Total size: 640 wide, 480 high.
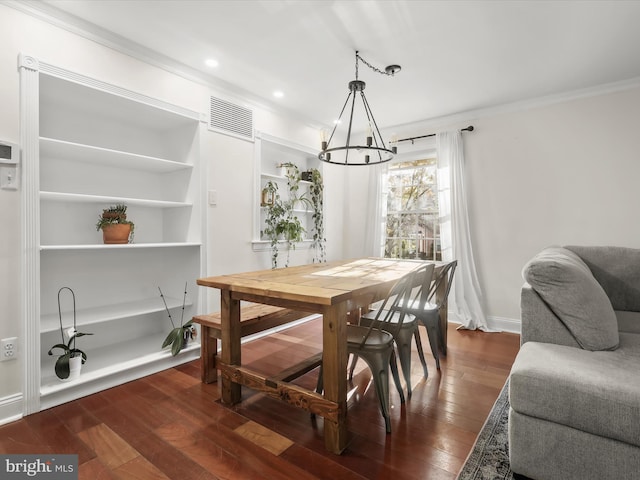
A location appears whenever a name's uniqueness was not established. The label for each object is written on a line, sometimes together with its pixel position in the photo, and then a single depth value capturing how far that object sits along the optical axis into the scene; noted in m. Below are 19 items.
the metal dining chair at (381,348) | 1.89
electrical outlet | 2.04
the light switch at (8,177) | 2.03
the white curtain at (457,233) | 3.95
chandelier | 2.56
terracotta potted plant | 2.61
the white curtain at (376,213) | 4.73
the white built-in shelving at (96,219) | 2.15
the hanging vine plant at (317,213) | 4.48
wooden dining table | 1.71
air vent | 3.23
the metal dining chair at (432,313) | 2.57
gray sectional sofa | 1.26
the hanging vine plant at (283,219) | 3.83
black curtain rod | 4.01
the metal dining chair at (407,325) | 2.13
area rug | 1.51
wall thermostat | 2.01
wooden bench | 2.44
